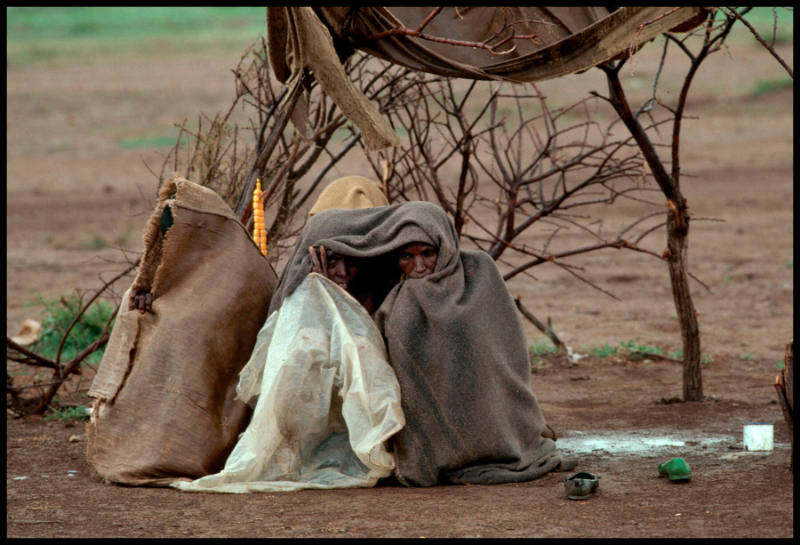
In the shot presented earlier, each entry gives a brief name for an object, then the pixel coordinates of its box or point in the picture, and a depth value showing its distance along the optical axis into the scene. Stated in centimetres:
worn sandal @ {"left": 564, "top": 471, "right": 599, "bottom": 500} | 863
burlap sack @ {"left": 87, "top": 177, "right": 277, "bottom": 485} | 937
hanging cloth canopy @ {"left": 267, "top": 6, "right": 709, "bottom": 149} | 1010
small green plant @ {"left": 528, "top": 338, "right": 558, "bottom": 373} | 1564
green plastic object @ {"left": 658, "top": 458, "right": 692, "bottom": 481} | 924
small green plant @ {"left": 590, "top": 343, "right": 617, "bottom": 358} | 1595
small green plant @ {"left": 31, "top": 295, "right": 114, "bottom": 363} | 1605
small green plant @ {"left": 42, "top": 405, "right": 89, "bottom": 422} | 1249
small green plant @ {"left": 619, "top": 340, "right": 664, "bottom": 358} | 1588
